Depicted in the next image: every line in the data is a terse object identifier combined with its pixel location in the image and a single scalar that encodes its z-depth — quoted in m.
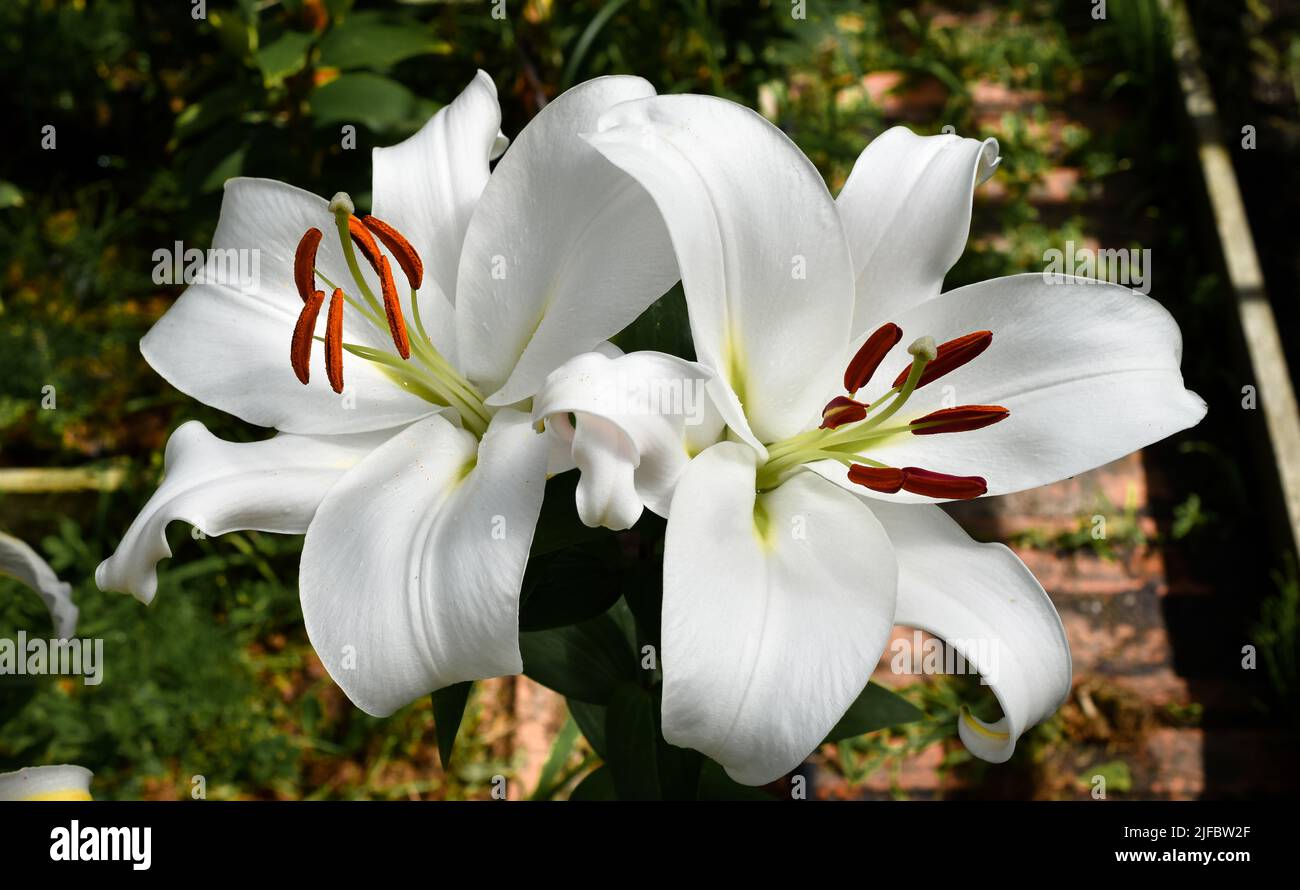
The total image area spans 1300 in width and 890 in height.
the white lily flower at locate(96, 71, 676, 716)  0.59
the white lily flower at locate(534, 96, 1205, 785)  0.57
